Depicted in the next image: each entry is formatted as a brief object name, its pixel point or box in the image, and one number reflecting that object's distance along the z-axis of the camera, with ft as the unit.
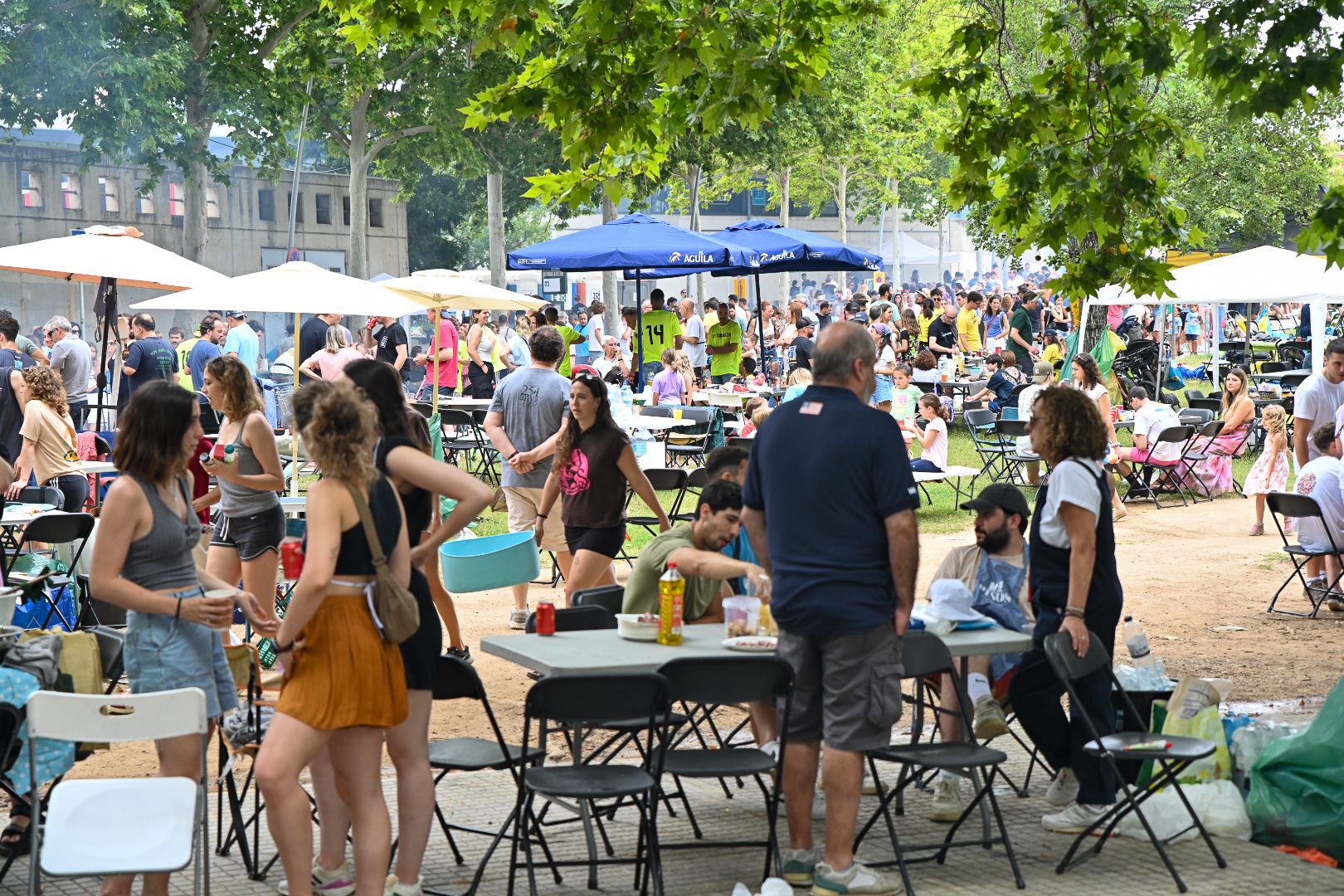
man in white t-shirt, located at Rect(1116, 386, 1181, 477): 50.98
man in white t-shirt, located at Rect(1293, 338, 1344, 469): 36.52
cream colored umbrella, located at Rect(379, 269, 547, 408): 57.41
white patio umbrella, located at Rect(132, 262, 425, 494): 41.73
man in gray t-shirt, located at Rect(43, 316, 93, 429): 51.18
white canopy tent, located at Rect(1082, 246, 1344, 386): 54.49
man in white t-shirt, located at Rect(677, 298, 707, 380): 68.39
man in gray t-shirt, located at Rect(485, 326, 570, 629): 31.48
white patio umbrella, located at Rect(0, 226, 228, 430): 39.42
